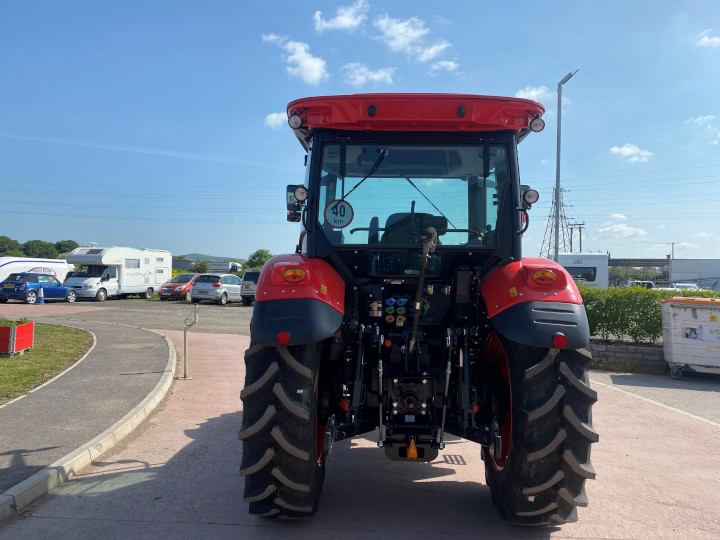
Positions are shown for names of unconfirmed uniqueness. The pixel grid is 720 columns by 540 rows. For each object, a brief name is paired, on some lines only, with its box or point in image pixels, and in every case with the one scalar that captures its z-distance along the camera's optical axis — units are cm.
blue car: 2647
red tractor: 342
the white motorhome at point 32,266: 3097
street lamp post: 2078
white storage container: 1038
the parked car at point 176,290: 3067
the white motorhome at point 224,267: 6481
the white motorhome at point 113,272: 2928
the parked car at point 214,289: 2825
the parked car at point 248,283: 2742
